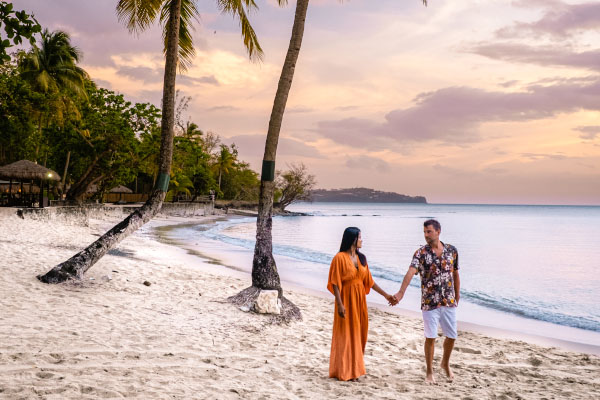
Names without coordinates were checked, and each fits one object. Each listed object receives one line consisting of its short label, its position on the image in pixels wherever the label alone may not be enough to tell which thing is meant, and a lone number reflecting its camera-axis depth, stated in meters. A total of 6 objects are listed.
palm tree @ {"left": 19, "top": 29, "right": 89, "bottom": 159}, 25.95
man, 4.70
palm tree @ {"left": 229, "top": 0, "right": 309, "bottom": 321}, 8.20
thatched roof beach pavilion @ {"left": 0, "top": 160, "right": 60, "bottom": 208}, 22.48
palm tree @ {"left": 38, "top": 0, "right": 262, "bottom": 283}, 8.31
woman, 4.66
